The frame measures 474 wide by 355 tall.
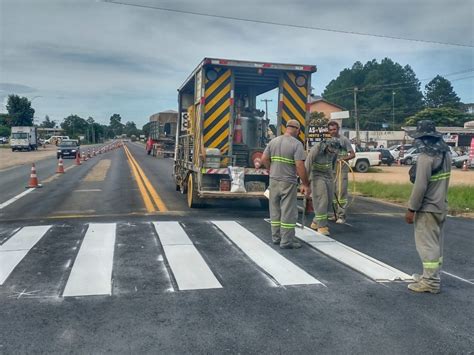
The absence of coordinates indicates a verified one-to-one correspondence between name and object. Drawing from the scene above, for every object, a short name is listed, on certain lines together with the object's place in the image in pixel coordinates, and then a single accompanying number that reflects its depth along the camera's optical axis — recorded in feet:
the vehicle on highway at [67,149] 129.52
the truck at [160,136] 134.92
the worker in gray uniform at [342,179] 30.94
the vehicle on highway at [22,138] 183.83
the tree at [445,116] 296.98
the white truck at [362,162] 96.94
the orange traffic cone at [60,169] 74.30
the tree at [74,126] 467.97
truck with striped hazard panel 33.42
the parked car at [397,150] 138.92
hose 31.63
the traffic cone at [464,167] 107.76
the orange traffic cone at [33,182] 52.69
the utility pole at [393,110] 398.17
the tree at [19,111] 291.38
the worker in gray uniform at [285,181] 23.50
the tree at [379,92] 406.82
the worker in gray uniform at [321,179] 27.25
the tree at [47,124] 618.32
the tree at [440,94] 451.94
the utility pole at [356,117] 186.66
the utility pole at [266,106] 40.19
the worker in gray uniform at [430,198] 17.13
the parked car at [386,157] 124.16
